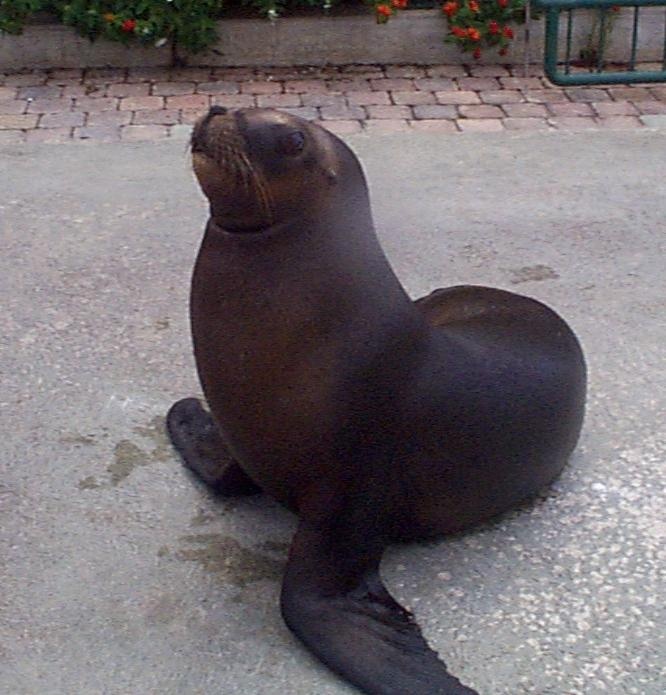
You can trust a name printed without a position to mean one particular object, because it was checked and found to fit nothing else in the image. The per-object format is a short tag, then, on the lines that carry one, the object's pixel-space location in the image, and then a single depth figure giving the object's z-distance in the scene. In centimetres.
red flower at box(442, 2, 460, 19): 716
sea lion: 252
